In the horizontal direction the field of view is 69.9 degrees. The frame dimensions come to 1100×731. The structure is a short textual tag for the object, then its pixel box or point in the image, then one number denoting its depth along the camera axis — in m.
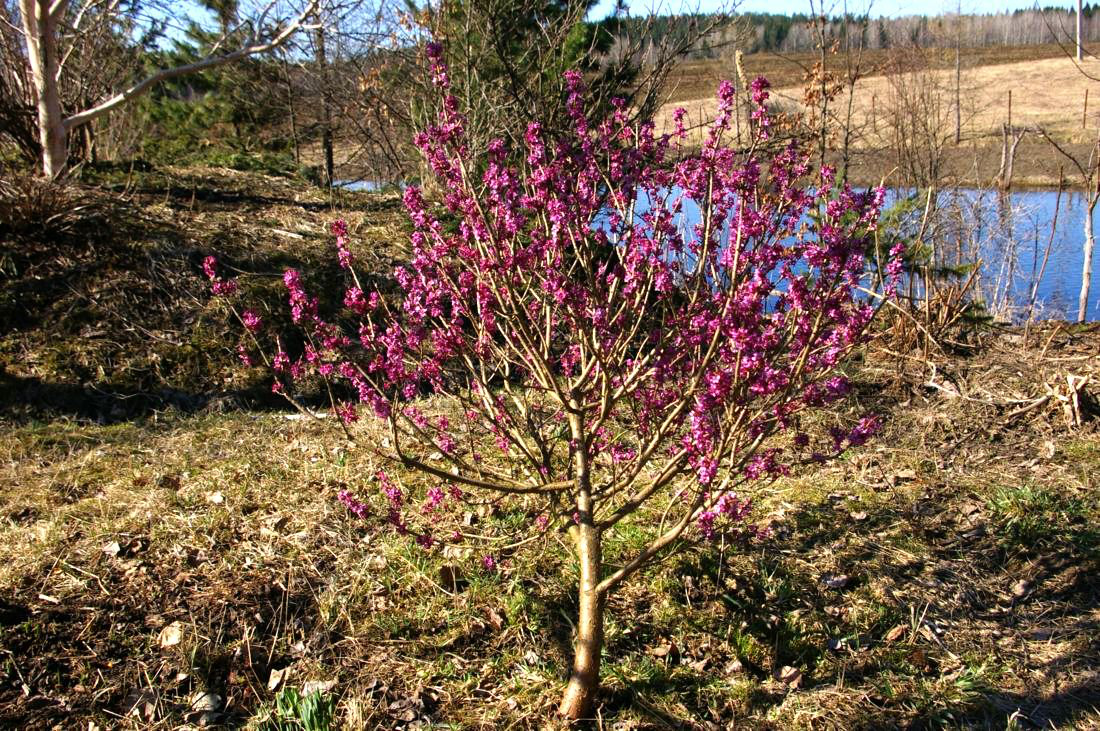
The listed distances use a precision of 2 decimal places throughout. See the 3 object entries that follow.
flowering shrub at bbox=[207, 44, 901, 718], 2.48
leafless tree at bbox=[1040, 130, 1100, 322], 7.06
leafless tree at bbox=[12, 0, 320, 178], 7.85
